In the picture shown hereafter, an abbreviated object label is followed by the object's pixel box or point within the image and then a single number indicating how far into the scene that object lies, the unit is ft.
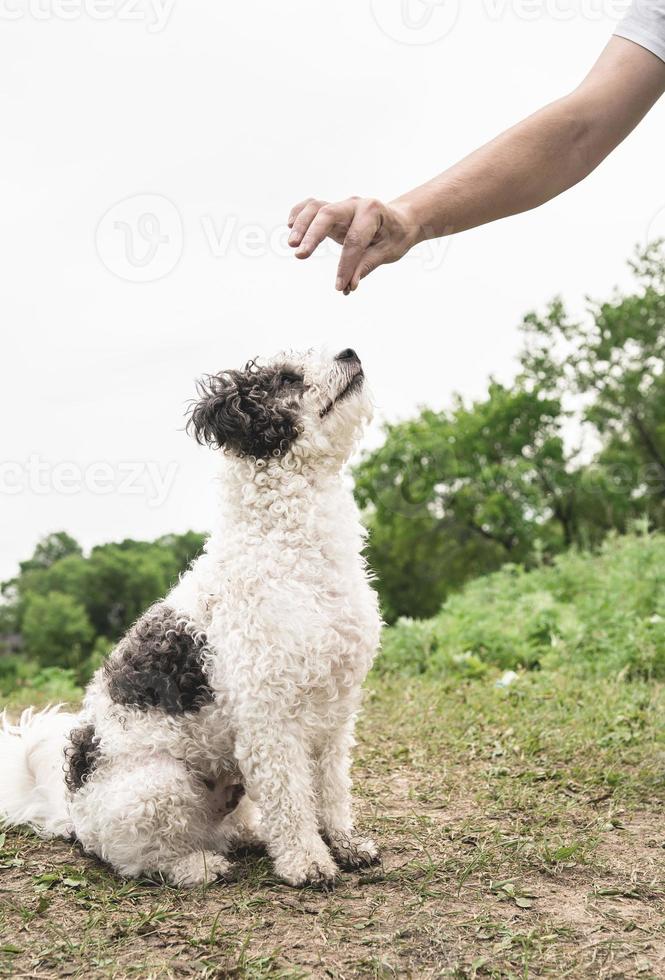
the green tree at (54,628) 73.82
